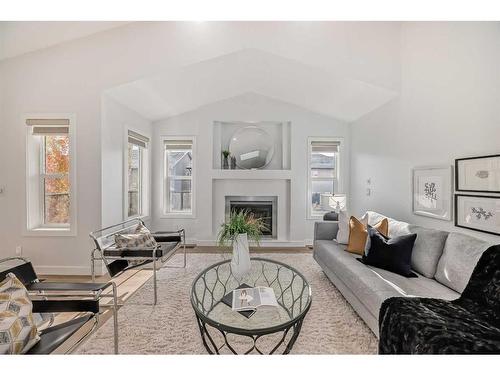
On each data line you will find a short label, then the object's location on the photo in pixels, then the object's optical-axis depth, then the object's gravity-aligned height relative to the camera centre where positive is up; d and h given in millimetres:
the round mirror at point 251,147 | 4707 +771
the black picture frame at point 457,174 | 1896 +119
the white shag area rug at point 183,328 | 1748 -1175
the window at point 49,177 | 3141 +114
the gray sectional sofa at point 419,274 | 1756 -754
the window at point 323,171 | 4688 +305
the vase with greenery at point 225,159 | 4646 +533
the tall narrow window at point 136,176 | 3834 +172
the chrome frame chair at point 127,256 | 2484 -751
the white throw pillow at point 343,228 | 2994 -532
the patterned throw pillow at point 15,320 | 1123 -661
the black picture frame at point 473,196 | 1889 -194
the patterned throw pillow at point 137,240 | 2707 -635
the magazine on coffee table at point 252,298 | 1566 -771
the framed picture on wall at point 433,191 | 2377 -53
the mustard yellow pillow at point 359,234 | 2650 -537
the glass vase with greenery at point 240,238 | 2051 -462
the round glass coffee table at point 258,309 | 1379 -813
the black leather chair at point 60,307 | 1263 -764
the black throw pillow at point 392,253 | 2133 -617
